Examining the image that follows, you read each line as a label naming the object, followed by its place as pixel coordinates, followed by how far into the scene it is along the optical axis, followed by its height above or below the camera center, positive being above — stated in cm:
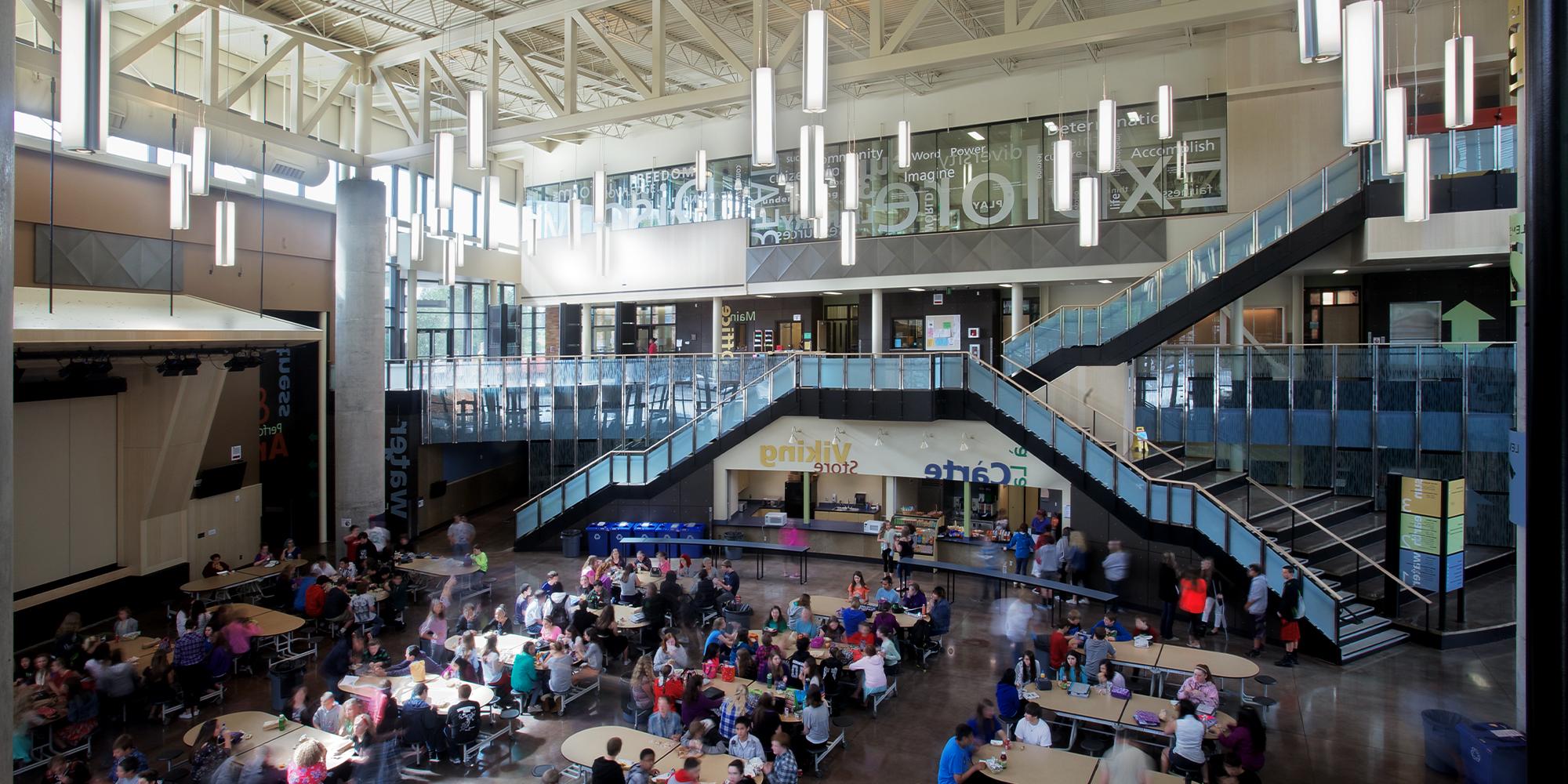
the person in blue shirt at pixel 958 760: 744 -310
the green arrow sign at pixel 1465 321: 1870 +164
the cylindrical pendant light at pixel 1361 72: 619 +234
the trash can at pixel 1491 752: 766 -320
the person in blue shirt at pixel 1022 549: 1594 -279
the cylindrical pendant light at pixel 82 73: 673 +250
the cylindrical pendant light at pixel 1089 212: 1248 +262
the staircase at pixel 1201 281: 1616 +223
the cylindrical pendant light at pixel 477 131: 973 +296
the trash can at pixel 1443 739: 859 -337
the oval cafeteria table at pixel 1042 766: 739 -320
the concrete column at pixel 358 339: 1825 +112
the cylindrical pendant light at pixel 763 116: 725 +232
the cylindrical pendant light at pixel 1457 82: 1097 +401
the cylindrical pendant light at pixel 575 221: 2047 +403
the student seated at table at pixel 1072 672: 966 -307
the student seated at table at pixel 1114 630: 1080 -289
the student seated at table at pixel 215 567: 1455 -292
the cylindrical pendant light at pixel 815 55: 671 +260
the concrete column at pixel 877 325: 2381 +192
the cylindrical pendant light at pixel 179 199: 1160 +256
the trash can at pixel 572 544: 1909 -328
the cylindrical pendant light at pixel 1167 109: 1168 +385
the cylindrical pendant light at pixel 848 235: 1582 +293
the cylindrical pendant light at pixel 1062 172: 1131 +290
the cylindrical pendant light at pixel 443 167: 1028 +268
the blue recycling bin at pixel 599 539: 1917 -320
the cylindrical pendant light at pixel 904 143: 1438 +419
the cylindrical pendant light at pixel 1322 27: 562 +238
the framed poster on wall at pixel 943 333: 2464 +176
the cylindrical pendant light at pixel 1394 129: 1015 +312
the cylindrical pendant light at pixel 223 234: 1310 +237
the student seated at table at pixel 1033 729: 802 -307
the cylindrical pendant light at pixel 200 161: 1134 +302
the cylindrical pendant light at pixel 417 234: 1645 +300
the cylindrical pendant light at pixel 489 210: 1130 +237
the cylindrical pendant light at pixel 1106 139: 1063 +322
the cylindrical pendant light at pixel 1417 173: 1126 +288
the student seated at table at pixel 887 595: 1278 -295
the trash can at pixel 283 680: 1007 -352
